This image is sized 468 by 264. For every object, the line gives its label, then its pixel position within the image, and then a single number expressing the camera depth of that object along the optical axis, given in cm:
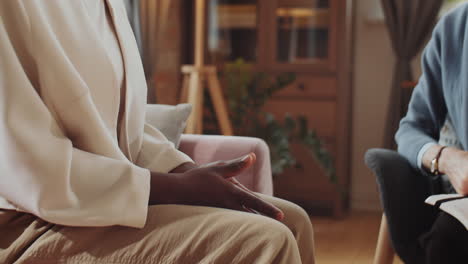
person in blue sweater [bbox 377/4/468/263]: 159
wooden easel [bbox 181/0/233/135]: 344
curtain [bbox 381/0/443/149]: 382
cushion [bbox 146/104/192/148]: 189
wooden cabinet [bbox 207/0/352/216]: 385
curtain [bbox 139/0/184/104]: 359
